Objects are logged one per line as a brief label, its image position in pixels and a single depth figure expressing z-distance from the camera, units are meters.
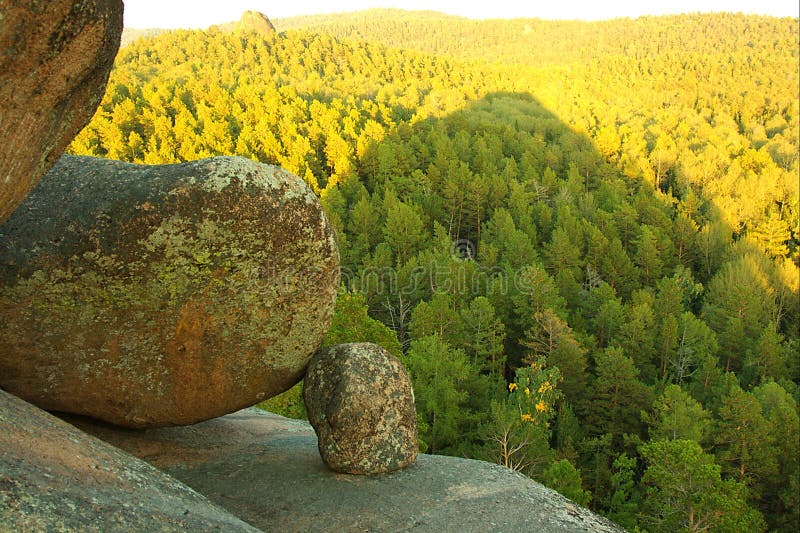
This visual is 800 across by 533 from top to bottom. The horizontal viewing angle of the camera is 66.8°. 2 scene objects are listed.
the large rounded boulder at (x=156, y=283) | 9.70
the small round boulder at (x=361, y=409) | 11.00
